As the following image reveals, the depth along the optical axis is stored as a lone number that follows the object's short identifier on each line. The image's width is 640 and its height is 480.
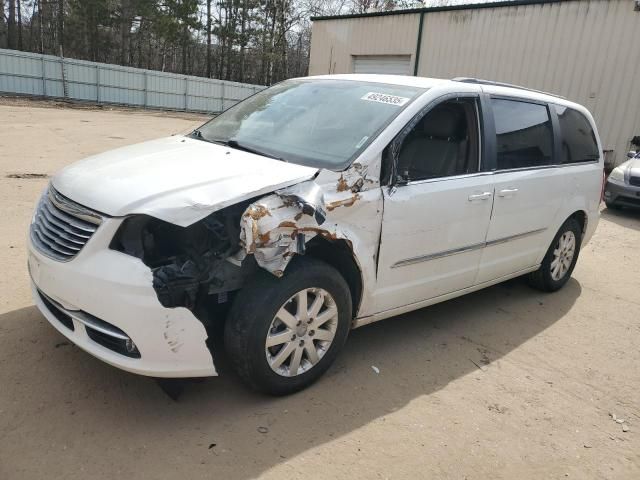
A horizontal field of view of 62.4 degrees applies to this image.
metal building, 12.65
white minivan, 2.51
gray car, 9.27
